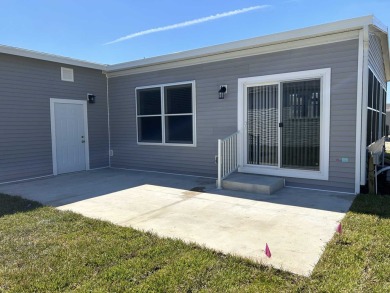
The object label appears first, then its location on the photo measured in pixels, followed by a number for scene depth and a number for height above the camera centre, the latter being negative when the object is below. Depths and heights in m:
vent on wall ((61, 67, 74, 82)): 7.54 +1.40
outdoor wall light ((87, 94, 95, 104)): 8.10 +0.81
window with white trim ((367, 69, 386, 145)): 5.85 +0.39
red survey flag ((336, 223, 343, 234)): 3.27 -1.19
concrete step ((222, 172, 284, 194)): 5.22 -1.07
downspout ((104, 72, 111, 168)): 8.72 -0.06
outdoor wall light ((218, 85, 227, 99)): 6.38 +0.76
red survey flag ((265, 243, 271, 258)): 2.73 -1.19
